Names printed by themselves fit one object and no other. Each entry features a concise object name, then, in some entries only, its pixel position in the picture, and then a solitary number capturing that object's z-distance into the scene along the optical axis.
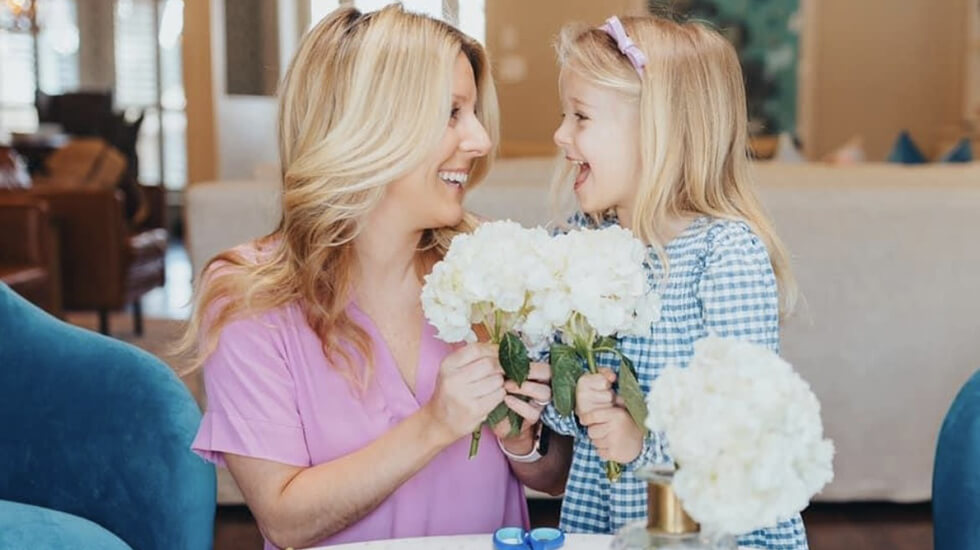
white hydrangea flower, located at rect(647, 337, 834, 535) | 0.79
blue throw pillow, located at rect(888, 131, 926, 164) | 5.93
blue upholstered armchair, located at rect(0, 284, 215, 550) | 1.54
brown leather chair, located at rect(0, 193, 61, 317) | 4.80
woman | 1.41
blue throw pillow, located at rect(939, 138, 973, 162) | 5.43
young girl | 1.58
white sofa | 3.09
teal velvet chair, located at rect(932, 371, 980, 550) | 1.46
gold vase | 0.85
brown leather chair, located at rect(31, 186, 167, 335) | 5.49
